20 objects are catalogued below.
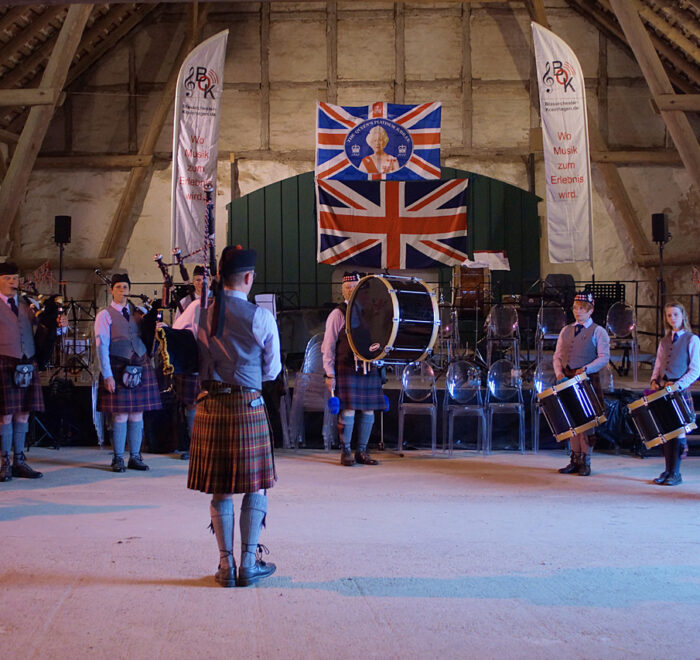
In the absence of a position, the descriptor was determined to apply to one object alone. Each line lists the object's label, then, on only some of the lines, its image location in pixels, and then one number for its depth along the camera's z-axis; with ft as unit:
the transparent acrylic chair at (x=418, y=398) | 24.85
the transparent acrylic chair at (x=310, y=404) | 25.32
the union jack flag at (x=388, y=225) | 37.96
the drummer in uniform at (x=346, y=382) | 22.39
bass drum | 17.69
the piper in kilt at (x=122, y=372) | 21.21
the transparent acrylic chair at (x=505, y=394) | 25.09
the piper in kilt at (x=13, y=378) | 20.21
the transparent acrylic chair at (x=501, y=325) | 30.53
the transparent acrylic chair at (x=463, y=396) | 24.97
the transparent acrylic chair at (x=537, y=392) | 24.61
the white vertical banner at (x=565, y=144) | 29.81
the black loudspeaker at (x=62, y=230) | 36.94
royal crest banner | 35.86
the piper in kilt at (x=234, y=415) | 12.21
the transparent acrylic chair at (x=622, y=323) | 30.68
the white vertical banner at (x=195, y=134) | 30.99
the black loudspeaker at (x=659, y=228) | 35.06
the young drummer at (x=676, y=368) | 20.12
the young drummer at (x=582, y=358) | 21.40
